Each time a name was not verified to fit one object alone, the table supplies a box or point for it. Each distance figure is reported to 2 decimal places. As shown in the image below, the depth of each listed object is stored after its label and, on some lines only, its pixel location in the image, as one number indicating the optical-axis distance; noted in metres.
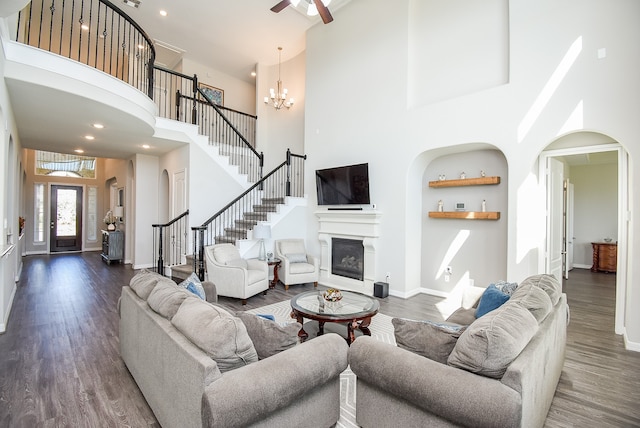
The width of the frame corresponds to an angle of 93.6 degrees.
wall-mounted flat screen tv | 5.61
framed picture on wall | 8.86
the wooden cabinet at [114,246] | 8.09
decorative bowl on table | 3.45
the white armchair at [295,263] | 5.61
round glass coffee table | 3.12
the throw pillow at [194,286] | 2.68
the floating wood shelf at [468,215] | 4.58
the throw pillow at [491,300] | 2.49
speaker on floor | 5.16
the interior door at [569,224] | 6.13
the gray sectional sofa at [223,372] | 1.41
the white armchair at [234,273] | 4.68
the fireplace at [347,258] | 5.77
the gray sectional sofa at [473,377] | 1.39
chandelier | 7.29
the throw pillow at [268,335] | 1.79
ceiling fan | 4.12
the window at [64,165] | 10.14
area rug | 2.13
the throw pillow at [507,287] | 2.70
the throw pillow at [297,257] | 5.89
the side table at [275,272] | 5.72
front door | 10.41
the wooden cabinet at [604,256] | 6.91
